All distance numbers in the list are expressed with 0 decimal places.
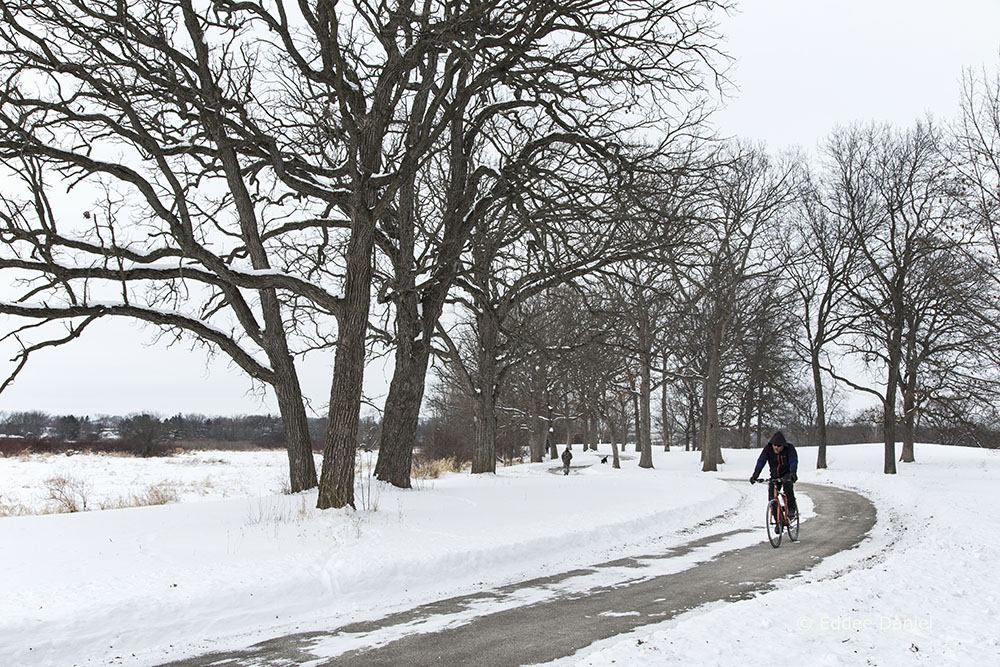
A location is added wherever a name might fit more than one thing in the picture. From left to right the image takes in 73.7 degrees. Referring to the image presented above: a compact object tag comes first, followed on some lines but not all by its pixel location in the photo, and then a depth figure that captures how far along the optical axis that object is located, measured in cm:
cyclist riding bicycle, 1105
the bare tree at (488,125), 1076
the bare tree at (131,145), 1031
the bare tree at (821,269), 2964
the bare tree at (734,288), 2943
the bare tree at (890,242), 2684
